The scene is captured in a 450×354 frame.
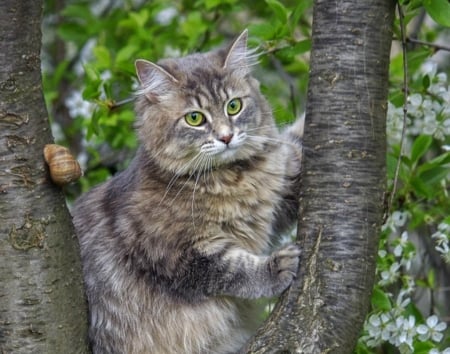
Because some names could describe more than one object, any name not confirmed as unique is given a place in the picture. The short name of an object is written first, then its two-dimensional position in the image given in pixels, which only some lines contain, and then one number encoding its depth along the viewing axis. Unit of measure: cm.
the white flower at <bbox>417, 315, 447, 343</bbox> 572
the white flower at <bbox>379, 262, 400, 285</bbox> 585
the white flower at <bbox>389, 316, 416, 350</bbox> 560
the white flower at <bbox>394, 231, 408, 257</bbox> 601
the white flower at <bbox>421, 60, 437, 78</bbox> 632
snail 448
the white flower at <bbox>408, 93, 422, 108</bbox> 626
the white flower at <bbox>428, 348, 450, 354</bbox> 527
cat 555
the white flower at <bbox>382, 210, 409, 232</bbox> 614
